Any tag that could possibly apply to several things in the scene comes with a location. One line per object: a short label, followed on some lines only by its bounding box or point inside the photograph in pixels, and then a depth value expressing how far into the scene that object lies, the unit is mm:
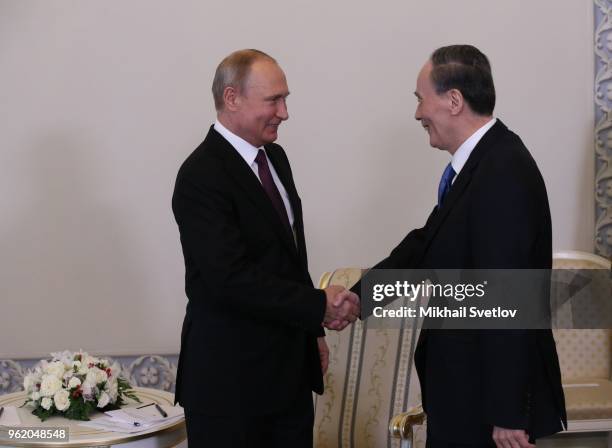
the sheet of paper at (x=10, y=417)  3049
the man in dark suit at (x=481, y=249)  2223
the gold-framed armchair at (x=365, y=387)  3389
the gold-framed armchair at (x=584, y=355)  4164
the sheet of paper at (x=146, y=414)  3070
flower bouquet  3084
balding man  2594
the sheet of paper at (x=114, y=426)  2992
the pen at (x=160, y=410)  3160
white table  2898
